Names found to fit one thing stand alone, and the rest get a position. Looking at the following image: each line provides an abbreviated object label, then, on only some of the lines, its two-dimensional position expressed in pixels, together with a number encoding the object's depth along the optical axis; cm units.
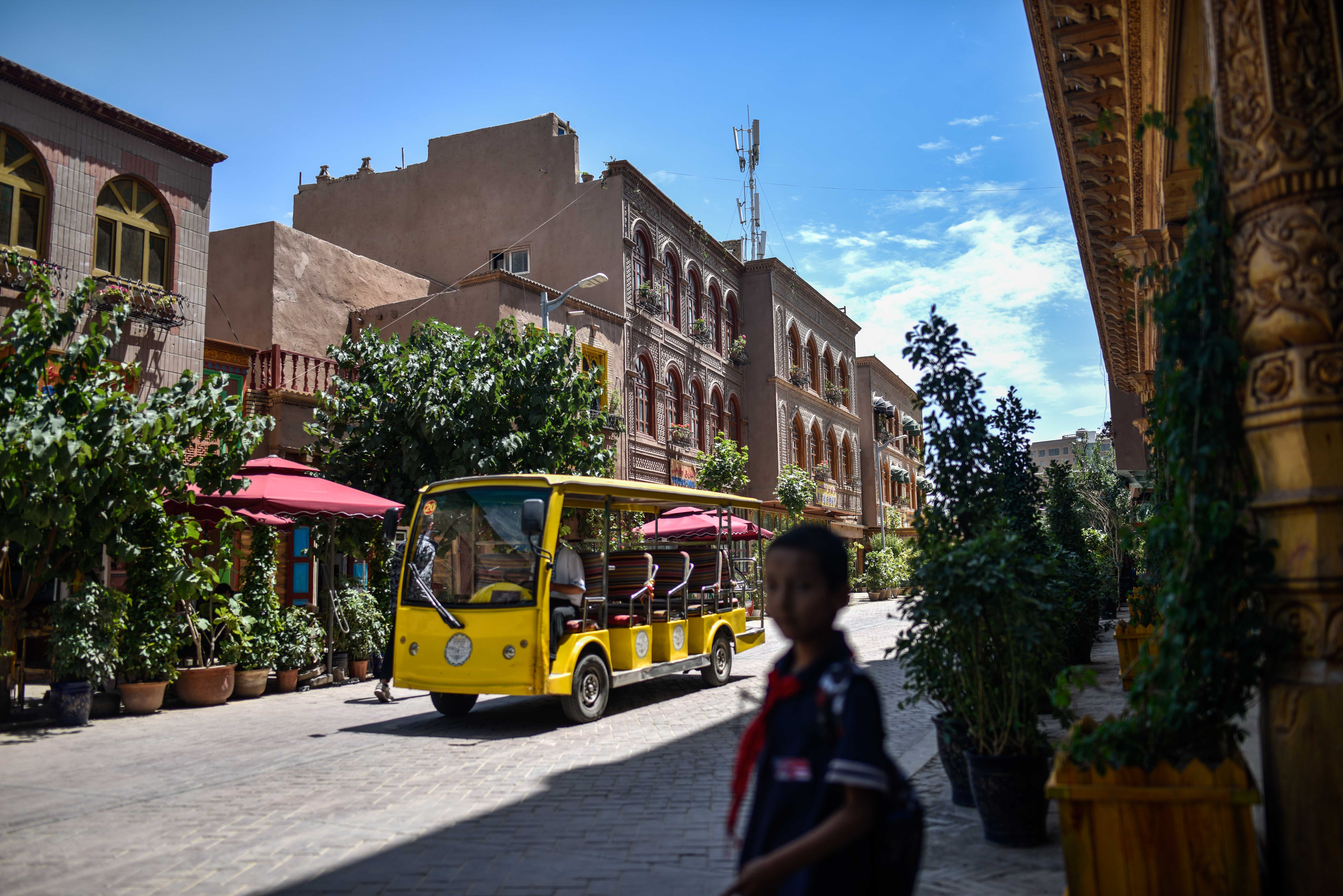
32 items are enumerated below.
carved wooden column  345
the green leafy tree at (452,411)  1606
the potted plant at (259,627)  1260
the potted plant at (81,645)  1018
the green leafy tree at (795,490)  3303
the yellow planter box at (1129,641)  1025
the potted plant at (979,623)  527
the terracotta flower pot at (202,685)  1181
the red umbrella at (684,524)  1571
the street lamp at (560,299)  1830
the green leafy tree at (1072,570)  998
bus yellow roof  1012
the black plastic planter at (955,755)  572
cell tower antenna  3778
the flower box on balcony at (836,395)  4234
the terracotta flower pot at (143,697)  1114
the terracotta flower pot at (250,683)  1258
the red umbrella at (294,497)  1221
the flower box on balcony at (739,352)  3441
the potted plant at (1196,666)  364
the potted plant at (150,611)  1105
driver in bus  977
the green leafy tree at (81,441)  926
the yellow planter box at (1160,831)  359
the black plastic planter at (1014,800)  521
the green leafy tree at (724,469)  2933
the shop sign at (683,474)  2970
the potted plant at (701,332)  3156
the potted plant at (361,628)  1434
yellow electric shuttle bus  953
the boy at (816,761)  209
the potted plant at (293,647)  1324
